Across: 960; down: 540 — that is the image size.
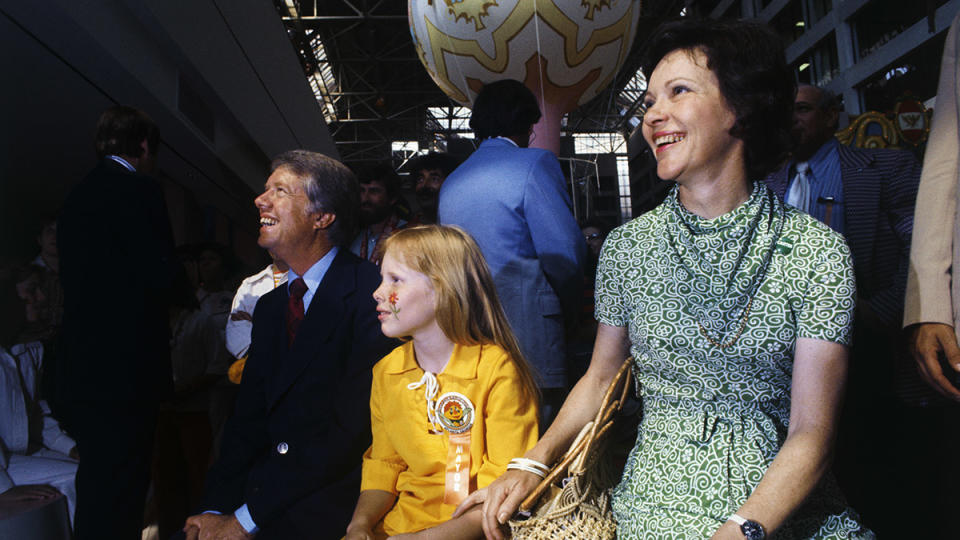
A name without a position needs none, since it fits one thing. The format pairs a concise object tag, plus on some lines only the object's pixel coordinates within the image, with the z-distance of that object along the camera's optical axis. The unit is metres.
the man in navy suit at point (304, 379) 1.88
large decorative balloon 2.29
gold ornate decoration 3.82
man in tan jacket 1.36
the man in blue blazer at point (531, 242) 2.13
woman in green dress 1.15
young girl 1.56
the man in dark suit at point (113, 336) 2.42
